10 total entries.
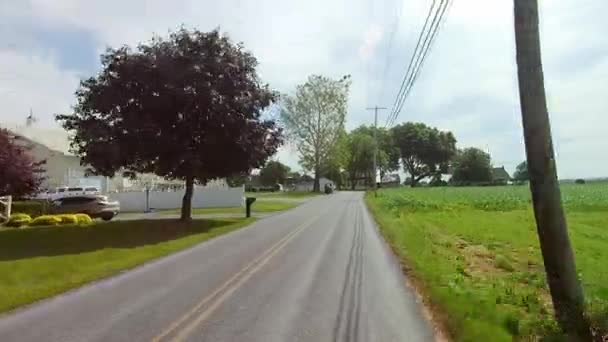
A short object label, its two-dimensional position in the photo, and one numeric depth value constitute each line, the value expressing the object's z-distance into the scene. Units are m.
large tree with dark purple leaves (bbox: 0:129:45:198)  29.02
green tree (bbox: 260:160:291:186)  128.62
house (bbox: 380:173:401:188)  162.95
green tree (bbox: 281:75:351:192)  91.25
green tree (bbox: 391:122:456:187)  159.62
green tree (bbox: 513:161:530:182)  146.25
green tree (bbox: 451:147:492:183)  149.38
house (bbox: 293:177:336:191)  131.12
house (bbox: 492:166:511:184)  180.57
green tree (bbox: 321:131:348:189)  95.31
